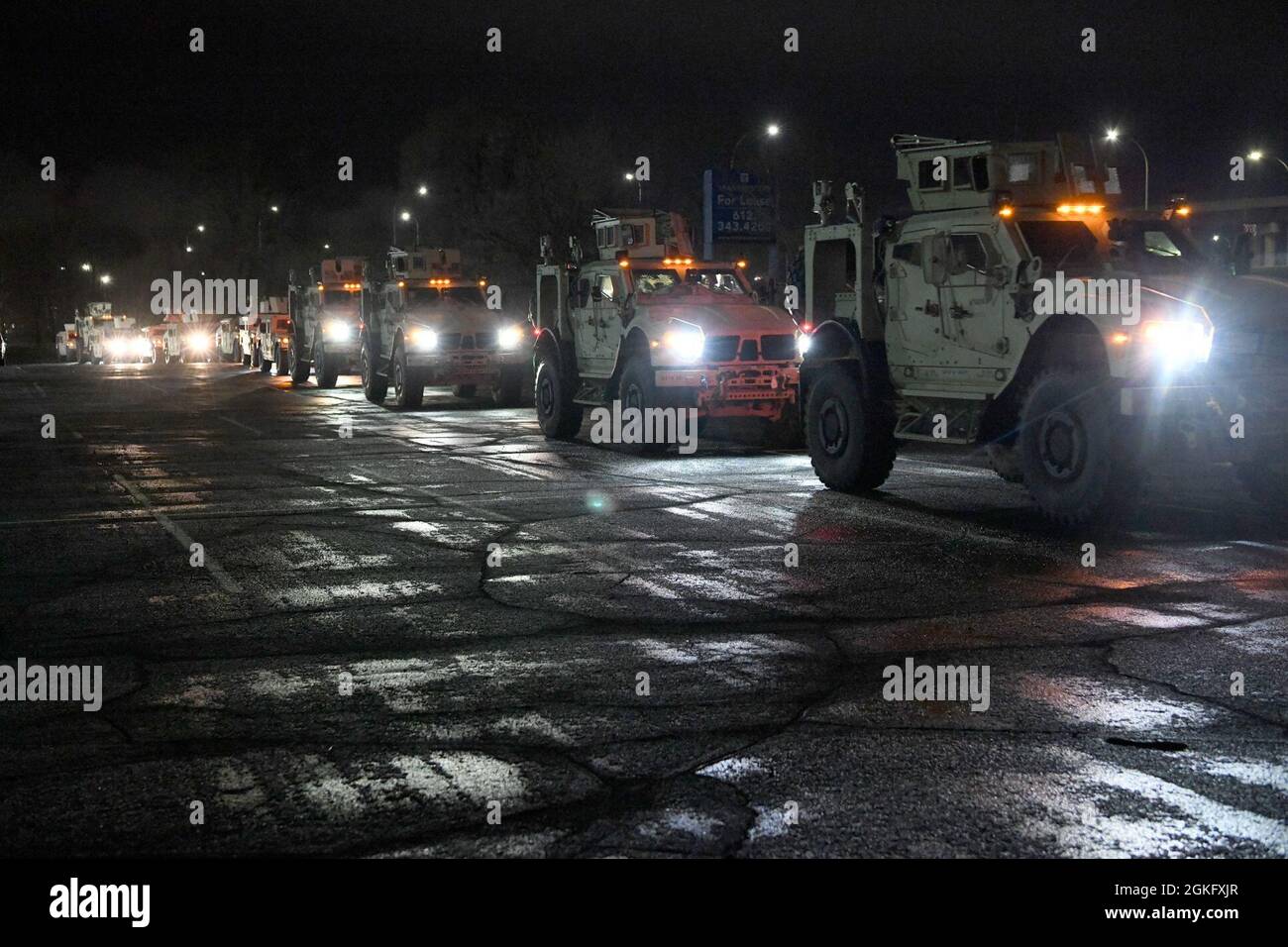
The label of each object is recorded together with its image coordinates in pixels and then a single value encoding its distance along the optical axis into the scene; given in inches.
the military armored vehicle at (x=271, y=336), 1910.7
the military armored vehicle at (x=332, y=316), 1494.8
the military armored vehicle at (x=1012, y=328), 480.7
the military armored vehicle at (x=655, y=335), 754.8
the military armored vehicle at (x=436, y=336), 1155.9
